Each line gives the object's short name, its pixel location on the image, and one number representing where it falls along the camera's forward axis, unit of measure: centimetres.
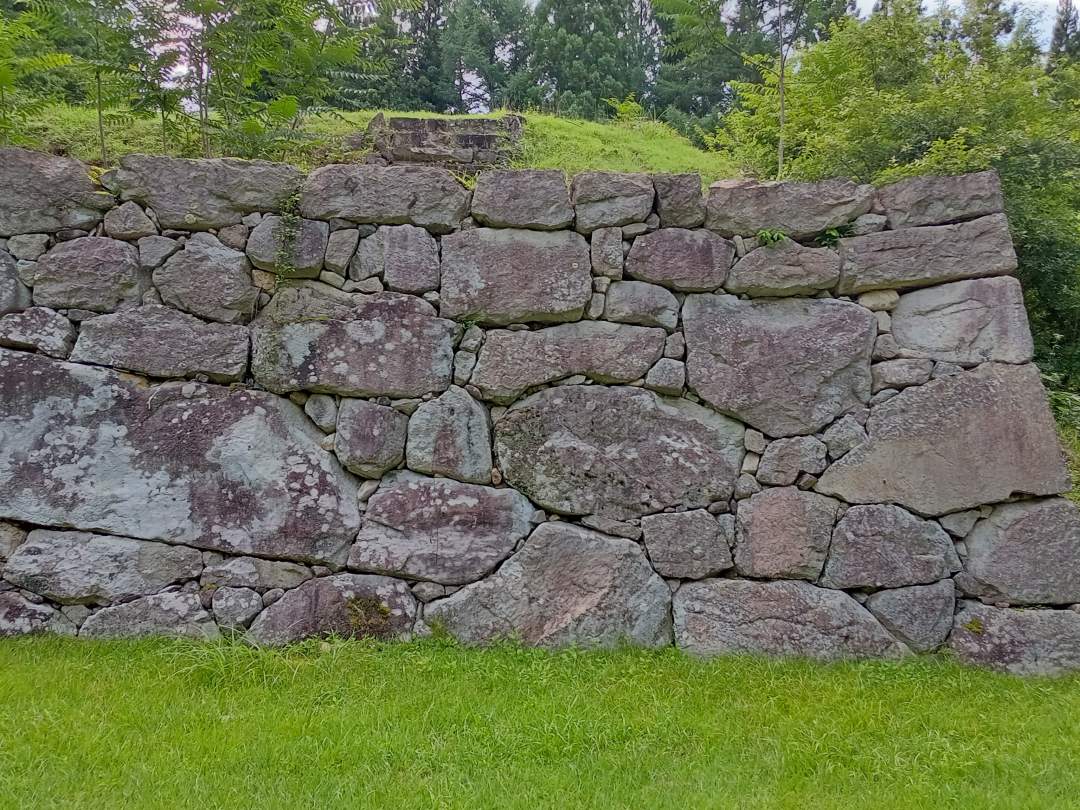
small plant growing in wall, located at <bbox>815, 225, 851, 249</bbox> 379
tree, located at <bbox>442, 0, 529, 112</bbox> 2136
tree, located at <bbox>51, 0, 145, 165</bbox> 440
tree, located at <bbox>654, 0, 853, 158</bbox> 554
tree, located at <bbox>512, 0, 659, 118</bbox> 1995
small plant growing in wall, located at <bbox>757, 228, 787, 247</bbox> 378
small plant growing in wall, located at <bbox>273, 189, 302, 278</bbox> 374
